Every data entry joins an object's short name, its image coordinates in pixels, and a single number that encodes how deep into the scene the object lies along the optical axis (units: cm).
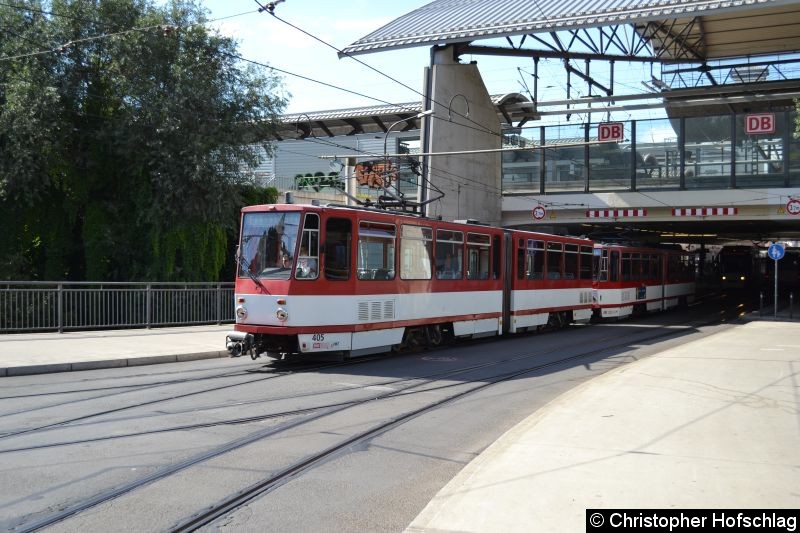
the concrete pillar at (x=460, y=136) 3097
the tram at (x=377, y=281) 1460
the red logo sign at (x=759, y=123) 3238
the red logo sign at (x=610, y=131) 2895
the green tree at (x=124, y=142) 2142
